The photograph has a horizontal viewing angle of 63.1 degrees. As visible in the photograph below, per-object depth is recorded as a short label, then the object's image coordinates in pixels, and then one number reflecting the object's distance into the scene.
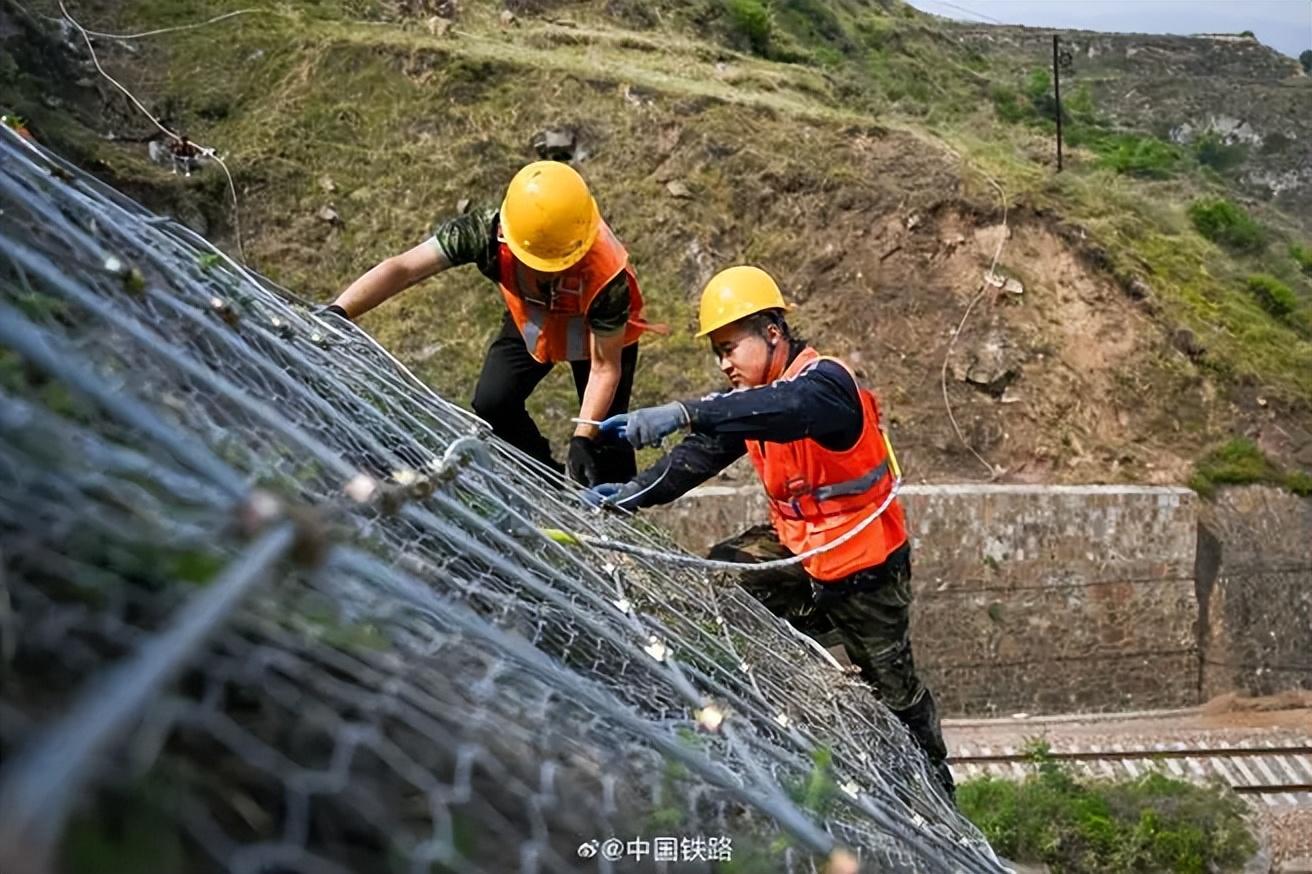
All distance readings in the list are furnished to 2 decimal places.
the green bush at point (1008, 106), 21.59
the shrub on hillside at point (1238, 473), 9.68
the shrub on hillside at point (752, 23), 16.00
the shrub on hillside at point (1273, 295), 11.90
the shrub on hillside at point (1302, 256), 15.25
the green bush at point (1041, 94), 23.19
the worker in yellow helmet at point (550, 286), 3.71
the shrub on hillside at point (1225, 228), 13.50
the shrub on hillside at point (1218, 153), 28.14
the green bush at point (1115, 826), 6.11
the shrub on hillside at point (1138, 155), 17.97
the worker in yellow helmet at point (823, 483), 3.45
